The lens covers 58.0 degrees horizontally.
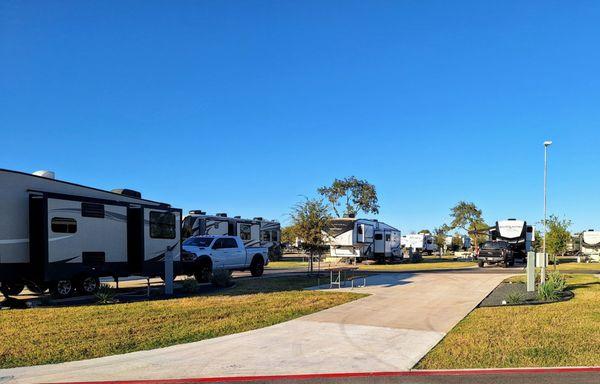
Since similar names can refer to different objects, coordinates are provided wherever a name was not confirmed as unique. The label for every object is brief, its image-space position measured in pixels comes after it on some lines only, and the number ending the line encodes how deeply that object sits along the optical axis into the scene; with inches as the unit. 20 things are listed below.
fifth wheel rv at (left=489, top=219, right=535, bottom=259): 1393.9
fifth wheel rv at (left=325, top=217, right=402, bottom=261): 1327.5
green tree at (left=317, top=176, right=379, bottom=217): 2454.5
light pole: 664.7
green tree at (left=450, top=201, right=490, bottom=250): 2743.6
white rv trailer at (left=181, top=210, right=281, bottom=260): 1163.3
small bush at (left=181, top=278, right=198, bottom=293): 655.1
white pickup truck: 796.0
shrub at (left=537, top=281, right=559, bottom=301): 577.4
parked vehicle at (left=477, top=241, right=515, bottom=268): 1296.8
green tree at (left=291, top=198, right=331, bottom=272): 871.1
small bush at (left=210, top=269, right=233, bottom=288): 723.4
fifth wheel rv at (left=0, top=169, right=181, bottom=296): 545.6
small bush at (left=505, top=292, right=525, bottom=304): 549.3
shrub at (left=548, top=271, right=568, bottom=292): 619.2
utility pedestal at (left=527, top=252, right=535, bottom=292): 646.2
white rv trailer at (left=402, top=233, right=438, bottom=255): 2413.9
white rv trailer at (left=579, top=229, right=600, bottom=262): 1755.7
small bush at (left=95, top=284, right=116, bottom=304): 551.7
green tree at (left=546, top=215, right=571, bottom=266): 1259.8
